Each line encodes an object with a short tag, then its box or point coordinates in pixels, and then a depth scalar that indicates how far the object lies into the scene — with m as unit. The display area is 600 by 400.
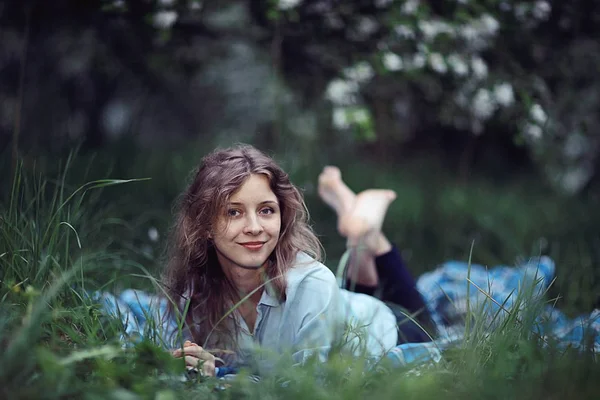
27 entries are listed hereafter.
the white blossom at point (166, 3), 2.73
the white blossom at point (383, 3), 2.99
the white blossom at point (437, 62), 2.92
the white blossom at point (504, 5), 3.07
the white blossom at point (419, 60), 2.95
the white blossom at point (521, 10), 3.08
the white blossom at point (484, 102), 3.06
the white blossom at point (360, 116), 2.69
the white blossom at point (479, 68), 3.00
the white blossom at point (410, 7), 2.85
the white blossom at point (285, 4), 2.58
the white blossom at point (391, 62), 2.89
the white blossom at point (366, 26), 3.17
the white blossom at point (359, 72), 2.98
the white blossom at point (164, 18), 2.77
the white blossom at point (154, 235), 2.26
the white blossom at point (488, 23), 2.89
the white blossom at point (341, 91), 2.96
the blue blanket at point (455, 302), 1.56
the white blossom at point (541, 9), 3.00
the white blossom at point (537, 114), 2.94
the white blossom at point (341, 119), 2.77
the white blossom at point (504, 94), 2.97
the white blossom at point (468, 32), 2.96
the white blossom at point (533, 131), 3.03
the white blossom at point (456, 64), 2.97
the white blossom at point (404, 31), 2.90
